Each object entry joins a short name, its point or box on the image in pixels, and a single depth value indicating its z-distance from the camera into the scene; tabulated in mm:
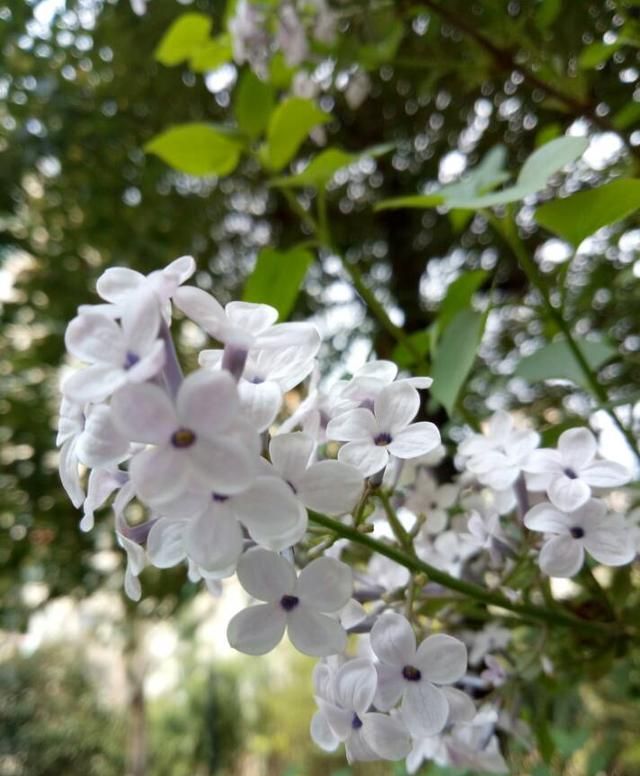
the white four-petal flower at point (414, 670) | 174
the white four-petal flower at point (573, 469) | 207
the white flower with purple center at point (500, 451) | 221
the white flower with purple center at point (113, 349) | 129
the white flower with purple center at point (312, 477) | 154
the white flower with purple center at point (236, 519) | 135
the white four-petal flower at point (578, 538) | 204
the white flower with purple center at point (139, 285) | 147
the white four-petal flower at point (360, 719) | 175
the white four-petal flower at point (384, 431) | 180
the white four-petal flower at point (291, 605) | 153
